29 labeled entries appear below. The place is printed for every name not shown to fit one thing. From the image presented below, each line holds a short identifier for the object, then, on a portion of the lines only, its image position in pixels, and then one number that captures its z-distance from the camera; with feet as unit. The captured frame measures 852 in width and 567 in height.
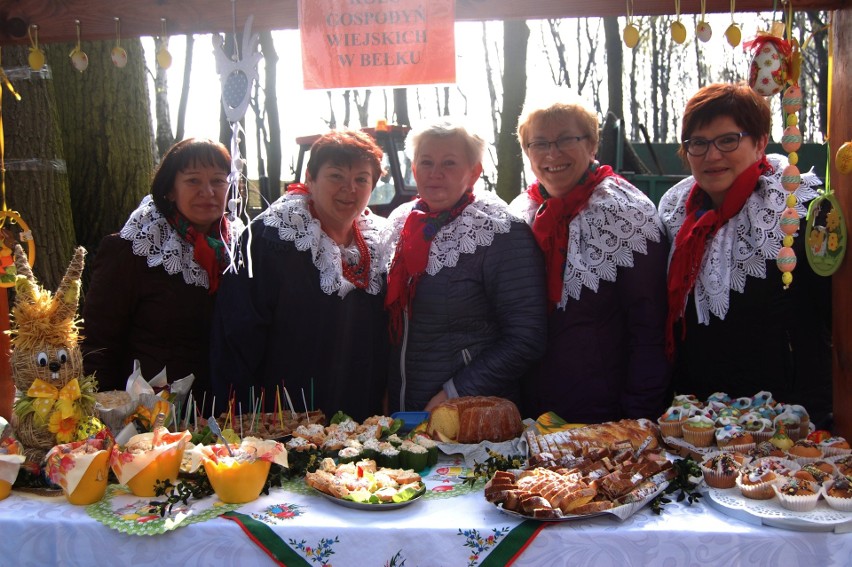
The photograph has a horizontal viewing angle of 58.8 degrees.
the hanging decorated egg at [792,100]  6.96
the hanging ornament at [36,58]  7.80
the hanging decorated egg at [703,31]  7.12
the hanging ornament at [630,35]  7.26
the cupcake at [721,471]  6.18
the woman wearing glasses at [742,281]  7.79
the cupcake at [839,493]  5.73
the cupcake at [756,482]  5.94
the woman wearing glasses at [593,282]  8.11
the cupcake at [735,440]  6.91
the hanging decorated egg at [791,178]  7.09
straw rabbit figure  6.76
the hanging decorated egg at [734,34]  7.04
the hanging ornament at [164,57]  7.77
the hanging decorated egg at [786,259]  7.17
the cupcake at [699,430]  7.02
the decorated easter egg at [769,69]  6.89
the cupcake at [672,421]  7.20
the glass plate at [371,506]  6.00
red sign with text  7.61
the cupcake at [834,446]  6.70
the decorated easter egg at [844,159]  6.92
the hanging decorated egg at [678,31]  7.22
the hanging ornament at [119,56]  7.72
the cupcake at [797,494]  5.74
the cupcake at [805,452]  6.53
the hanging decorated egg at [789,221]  7.18
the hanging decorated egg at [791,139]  6.92
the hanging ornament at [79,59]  7.73
